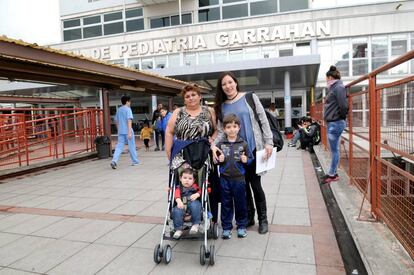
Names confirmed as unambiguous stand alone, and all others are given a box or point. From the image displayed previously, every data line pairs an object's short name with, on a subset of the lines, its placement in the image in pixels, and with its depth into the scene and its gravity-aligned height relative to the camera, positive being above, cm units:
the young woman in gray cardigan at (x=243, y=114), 337 -1
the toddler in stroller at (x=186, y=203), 311 -85
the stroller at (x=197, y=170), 316 -55
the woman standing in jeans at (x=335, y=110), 497 +0
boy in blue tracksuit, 328 -58
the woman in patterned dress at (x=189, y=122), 329 -7
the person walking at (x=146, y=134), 1262 -67
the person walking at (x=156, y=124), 1162 -26
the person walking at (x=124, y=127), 836 -24
